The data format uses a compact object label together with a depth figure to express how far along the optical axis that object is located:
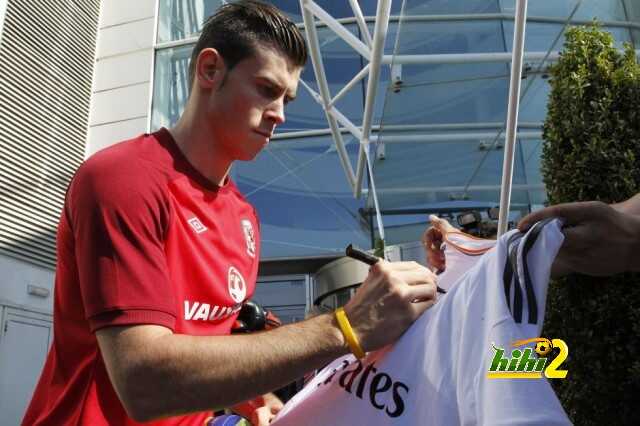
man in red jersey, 1.13
